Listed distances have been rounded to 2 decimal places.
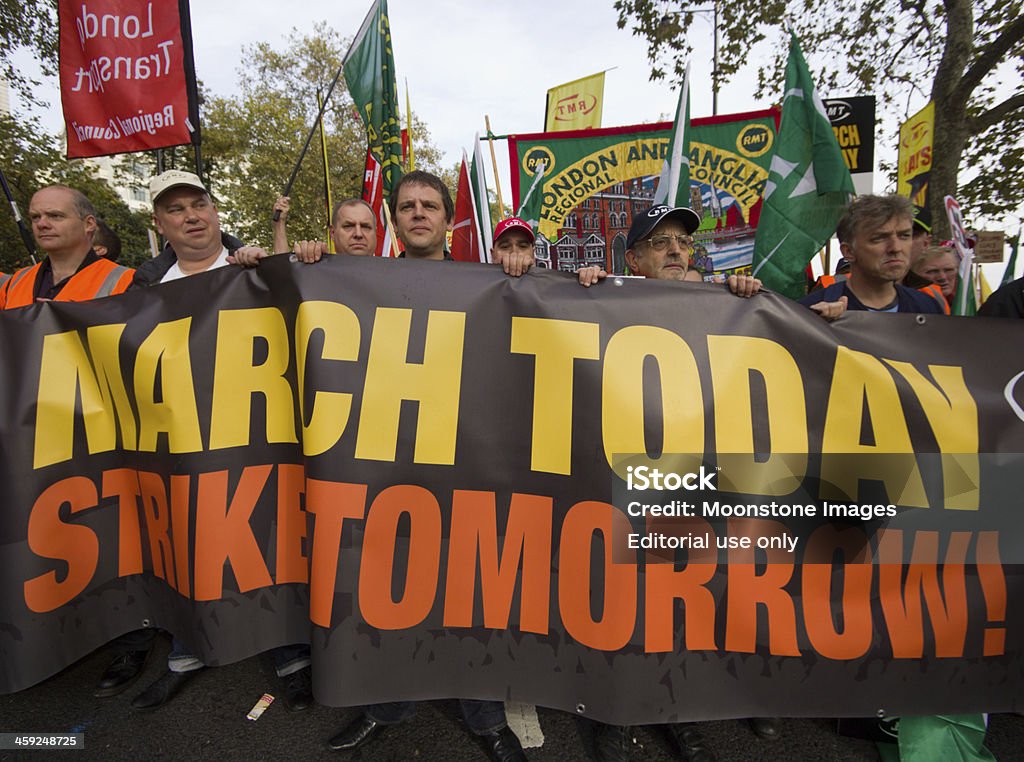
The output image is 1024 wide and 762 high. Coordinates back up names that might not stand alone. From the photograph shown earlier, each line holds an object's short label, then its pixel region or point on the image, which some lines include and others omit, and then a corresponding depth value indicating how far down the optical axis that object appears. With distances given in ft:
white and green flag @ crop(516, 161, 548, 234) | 17.61
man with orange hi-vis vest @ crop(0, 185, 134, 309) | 8.98
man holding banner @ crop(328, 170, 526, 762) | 6.69
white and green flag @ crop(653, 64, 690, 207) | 11.55
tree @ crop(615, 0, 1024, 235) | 28.78
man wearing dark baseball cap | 8.13
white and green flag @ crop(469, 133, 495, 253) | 11.87
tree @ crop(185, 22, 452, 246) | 67.97
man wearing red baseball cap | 8.98
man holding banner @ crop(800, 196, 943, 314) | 7.72
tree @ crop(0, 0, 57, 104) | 36.58
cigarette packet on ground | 7.48
